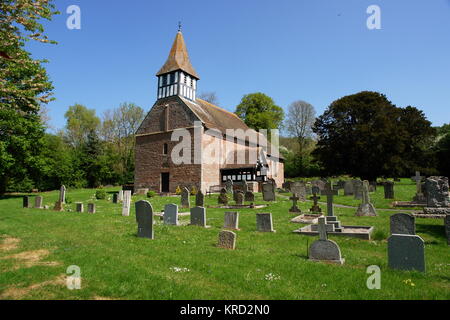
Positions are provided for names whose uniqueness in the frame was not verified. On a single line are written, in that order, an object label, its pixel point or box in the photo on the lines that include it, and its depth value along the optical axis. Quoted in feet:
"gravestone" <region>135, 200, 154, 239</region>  27.91
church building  90.02
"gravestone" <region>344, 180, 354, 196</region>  72.50
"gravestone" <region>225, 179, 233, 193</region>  84.84
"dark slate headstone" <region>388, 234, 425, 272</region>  18.29
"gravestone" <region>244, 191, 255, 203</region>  59.77
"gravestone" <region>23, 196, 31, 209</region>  58.34
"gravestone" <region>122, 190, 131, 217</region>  43.78
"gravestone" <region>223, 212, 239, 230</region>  32.83
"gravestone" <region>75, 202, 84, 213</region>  49.73
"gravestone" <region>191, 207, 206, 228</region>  34.34
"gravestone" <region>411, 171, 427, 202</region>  52.90
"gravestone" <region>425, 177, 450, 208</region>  39.42
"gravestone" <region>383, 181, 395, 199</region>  60.99
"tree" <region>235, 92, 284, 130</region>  159.43
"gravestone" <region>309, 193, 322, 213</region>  44.45
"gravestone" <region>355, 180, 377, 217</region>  41.30
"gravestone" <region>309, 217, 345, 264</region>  20.25
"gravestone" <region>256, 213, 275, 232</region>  31.53
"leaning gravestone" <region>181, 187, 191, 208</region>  55.82
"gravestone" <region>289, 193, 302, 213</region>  45.81
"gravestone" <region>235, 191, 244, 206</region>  55.72
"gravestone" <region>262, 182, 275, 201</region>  63.87
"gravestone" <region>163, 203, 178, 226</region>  35.86
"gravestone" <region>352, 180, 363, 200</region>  63.09
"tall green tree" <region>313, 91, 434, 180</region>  103.35
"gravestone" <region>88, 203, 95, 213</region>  47.92
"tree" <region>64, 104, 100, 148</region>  155.12
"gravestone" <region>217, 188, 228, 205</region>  58.49
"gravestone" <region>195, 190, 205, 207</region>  51.29
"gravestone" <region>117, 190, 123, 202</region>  65.13
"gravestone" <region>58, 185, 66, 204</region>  60.81
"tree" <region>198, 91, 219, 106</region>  175.52
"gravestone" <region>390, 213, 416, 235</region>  25.93
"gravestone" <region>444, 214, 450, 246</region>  25.61
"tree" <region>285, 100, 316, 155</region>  165.17
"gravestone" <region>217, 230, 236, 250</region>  24.02
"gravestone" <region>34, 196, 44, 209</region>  57.29
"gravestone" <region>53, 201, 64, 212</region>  52.08
